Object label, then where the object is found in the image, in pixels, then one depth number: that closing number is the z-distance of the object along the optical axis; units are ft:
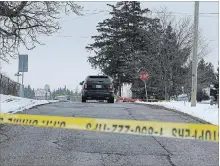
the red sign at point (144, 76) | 125.98
